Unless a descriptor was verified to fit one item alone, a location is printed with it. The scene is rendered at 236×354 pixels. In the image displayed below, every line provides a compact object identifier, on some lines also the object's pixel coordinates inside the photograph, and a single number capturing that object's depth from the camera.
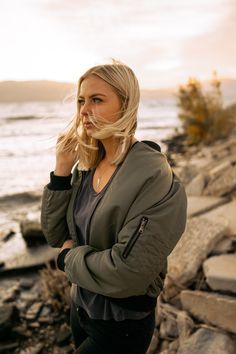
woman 1.66
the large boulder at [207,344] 2.59
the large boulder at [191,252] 3.38
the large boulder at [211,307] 2.76
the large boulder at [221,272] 2.95
